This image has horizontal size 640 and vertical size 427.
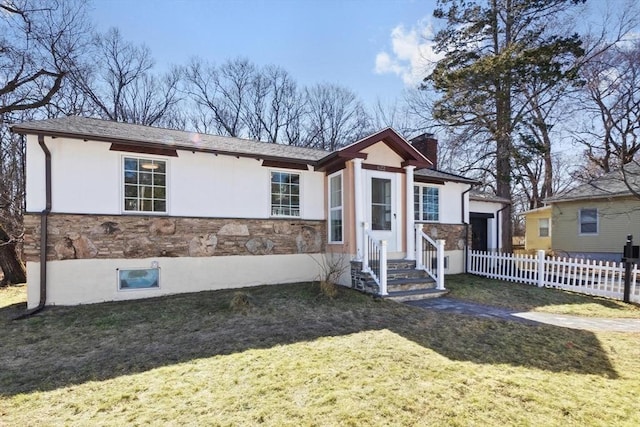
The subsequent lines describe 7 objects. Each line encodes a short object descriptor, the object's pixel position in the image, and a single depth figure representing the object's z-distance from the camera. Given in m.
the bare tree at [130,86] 21.39
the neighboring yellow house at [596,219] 14.10
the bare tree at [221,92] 26.36
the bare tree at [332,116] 27.62
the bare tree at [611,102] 15.59
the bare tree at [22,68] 11.62
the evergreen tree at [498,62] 14.50
